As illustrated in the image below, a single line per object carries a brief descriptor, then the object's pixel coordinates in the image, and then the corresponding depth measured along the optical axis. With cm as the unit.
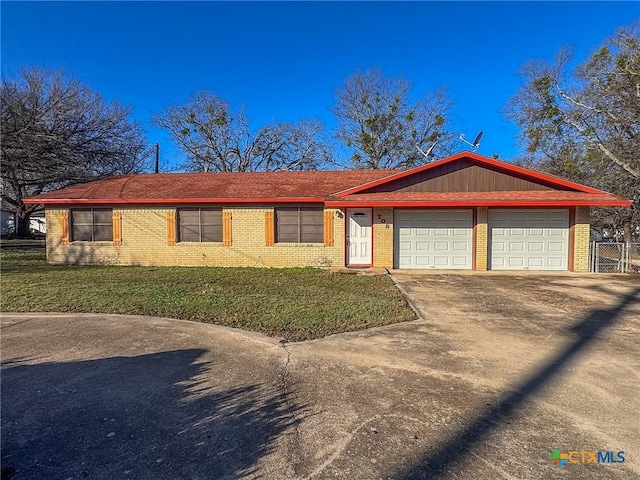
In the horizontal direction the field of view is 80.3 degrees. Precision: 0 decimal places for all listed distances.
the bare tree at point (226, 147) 3284
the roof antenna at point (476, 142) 1587
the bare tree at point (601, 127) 1909
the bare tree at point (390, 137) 3073
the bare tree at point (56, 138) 1870
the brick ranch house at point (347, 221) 1250
